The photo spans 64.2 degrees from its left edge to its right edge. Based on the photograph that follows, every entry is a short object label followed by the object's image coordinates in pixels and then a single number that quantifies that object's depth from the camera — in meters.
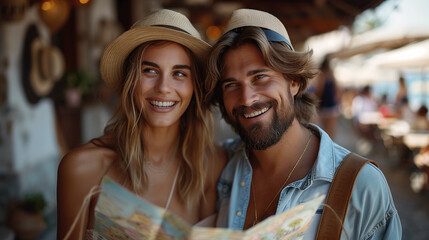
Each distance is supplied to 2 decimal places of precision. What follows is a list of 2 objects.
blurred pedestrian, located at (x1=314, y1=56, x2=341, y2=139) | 6.23
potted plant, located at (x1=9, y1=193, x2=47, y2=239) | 3.53
